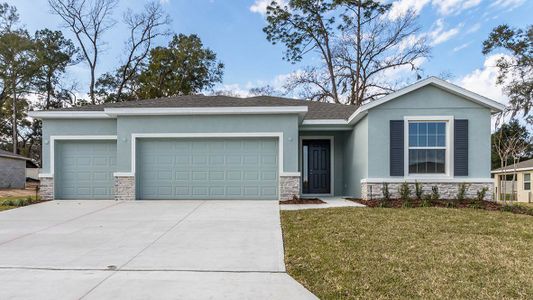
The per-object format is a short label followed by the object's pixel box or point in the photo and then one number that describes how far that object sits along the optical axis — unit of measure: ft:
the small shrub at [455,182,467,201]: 33.53
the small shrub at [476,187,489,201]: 33.35
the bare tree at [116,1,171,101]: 88.99
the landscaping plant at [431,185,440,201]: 33.70
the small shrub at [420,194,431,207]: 31.48
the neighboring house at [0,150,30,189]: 75.87
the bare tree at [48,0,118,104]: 85.46
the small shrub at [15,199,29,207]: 34.62
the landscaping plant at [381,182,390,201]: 34.04
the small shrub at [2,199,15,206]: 34.79
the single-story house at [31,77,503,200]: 34.19
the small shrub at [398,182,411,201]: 33.66
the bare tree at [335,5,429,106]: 80.02
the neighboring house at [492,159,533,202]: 72.21
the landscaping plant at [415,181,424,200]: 33.91
